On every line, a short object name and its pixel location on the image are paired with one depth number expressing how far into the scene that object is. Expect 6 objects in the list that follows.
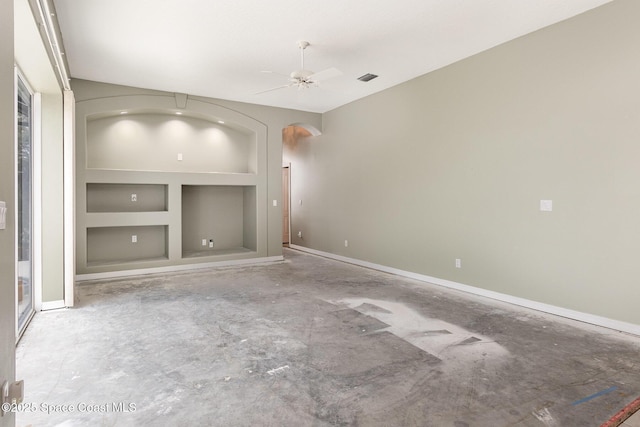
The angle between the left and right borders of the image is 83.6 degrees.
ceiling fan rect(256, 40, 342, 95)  4.04
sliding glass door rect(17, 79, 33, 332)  3.52
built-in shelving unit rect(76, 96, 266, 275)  5.60
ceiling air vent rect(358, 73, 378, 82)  5.27
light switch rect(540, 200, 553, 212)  3.85
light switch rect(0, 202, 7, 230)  1.48
